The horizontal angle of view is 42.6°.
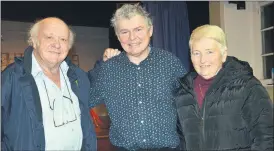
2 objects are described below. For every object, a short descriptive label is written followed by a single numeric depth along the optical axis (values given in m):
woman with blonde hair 1.69
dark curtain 4.77
